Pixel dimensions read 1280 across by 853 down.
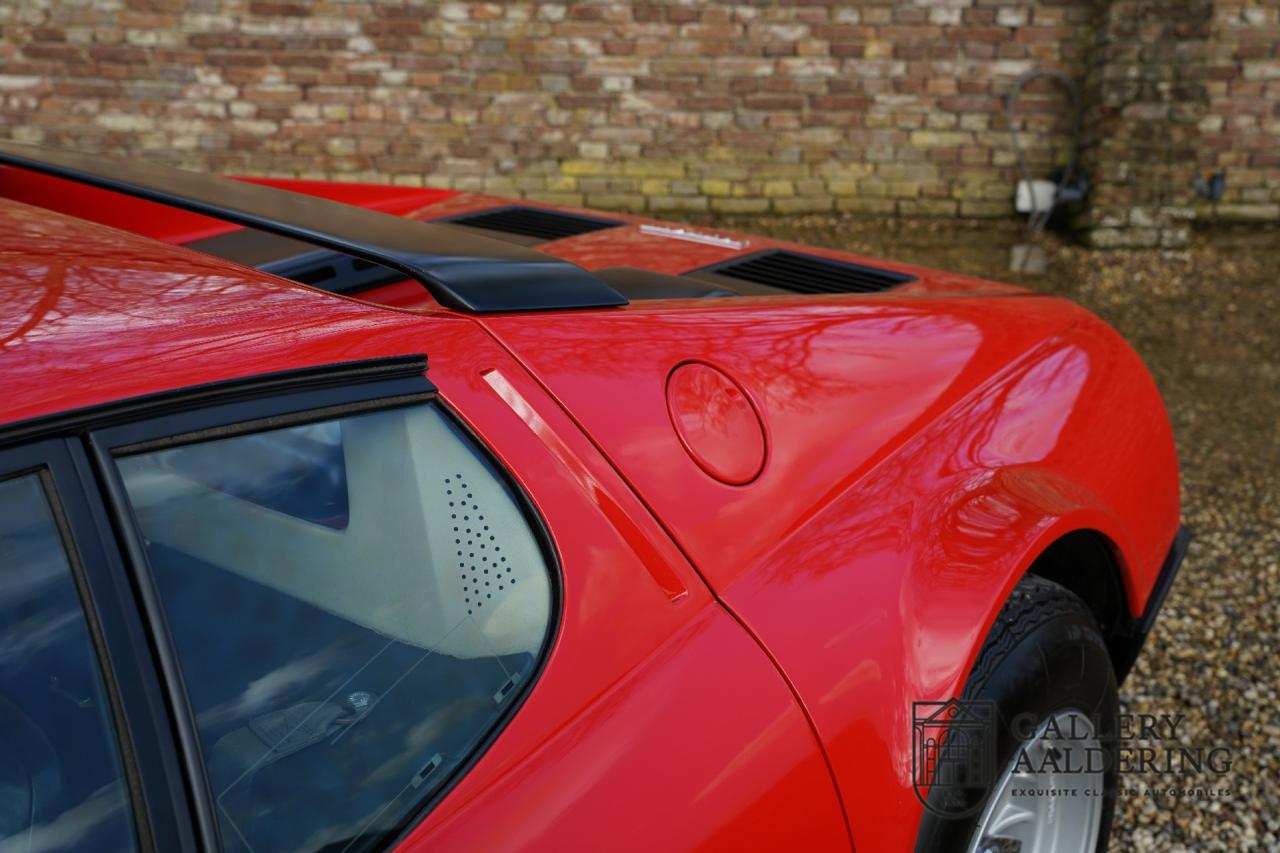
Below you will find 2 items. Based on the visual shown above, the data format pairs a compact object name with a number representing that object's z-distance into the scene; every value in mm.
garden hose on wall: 6078
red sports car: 860
